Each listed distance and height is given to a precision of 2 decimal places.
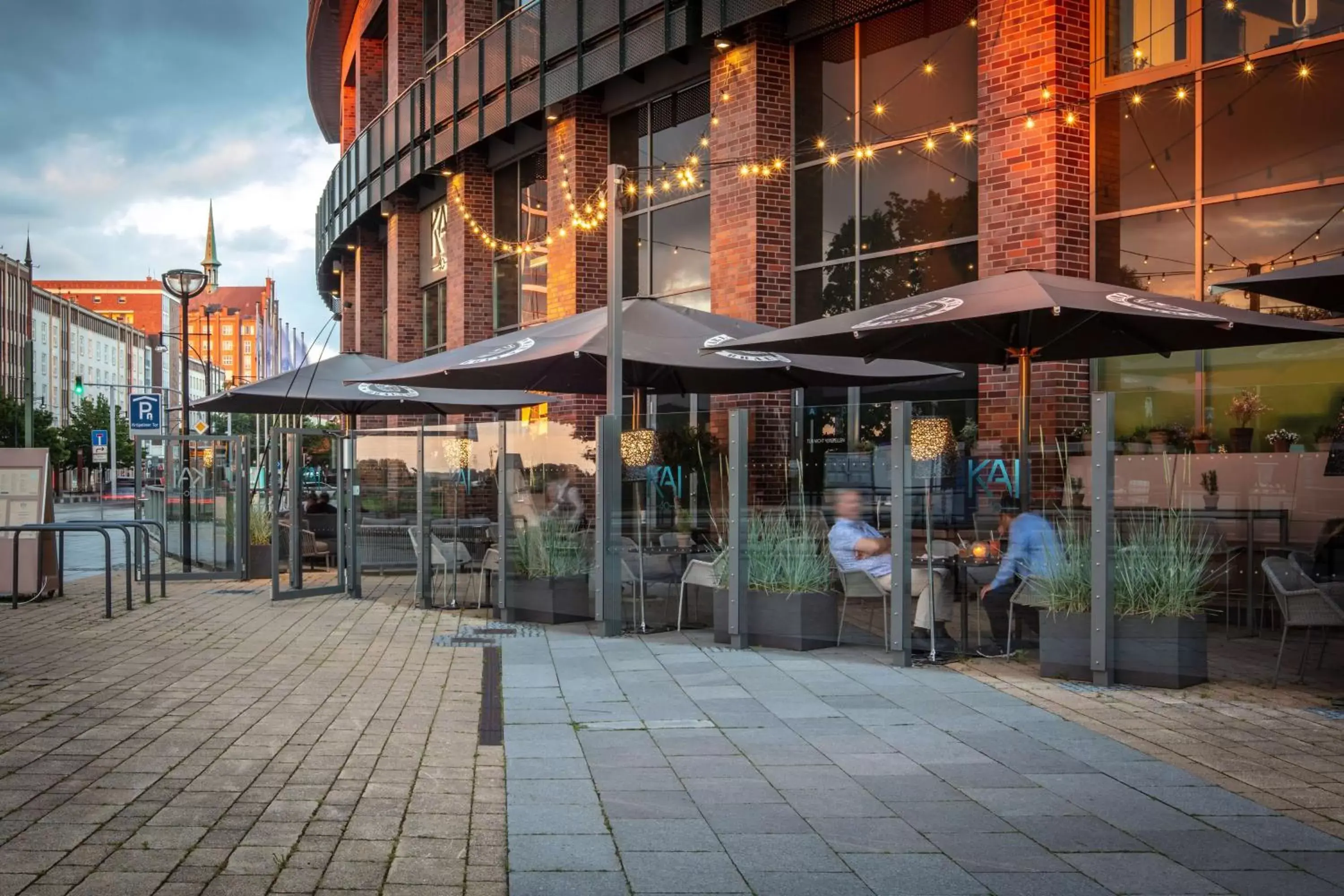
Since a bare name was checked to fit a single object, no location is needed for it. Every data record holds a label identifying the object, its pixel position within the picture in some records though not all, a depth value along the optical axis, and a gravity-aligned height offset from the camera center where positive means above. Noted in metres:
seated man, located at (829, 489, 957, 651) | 8.88 -0.72
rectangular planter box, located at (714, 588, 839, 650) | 9.44 -1.18
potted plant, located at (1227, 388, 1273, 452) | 8.91 +0.34
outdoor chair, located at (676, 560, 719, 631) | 10.09 -0.91
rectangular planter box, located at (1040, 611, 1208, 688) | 7.84 -1.18
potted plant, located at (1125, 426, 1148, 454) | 7.89 +0.09
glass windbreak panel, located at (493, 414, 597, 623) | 11.23 -0.50
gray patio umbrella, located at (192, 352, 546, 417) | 15.78 +0.81
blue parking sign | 24.39 +0.91
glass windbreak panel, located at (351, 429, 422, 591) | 13.80 -0.50
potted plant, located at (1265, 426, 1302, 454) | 8.09 +0.12
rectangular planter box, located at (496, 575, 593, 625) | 11.23 -1.23
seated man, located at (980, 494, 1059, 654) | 8.23 -0.59
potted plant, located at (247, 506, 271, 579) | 17.45 -1.14
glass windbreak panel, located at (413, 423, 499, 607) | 12.26 -0.52
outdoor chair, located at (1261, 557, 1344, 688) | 7.53 -0.83
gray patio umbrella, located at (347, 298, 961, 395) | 11.10 +0.88
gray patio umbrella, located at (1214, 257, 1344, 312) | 7.79 +1.09
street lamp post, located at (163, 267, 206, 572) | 19.90 +2.78
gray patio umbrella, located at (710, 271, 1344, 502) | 8.45 +0.94
